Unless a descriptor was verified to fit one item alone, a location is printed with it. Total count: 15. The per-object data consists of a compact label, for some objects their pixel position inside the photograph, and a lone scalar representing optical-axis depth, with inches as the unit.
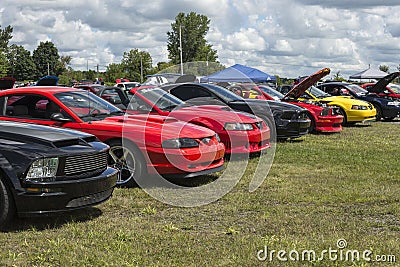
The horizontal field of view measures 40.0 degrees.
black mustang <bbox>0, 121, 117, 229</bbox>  218.5
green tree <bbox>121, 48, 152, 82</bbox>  2859.3
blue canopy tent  471.4
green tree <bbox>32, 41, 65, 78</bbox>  4443.9
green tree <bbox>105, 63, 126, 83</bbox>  2950.3
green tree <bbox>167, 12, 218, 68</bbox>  2166.0
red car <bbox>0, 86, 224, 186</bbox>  302.2
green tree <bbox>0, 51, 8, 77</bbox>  2778.1
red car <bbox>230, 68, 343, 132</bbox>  615.4
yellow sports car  723.9
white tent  1651.1
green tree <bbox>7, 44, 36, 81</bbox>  4062.5
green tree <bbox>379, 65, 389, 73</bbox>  3069.6
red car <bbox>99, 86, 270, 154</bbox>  384.5
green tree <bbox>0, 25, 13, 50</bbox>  4092.0
